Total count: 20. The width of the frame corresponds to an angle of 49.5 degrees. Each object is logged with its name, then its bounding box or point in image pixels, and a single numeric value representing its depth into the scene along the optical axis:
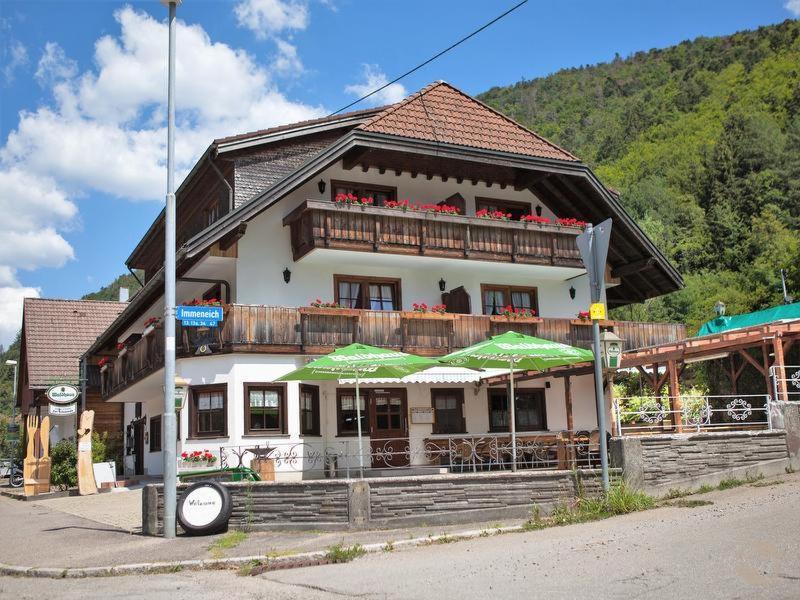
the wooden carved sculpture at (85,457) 24.41
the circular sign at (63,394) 30.19
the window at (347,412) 22.12
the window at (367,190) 23.53
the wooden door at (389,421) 22.47
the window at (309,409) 21.44
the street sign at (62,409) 29.86
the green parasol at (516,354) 15.73
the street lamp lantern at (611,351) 13.69
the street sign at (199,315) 14.25
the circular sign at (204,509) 12.99
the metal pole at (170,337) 13.23
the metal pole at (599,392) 12.32
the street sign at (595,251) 12.69
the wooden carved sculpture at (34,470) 26.28
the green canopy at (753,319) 26.26
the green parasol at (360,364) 15.69
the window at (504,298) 25.16
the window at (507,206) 25.75
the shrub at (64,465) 27.72
